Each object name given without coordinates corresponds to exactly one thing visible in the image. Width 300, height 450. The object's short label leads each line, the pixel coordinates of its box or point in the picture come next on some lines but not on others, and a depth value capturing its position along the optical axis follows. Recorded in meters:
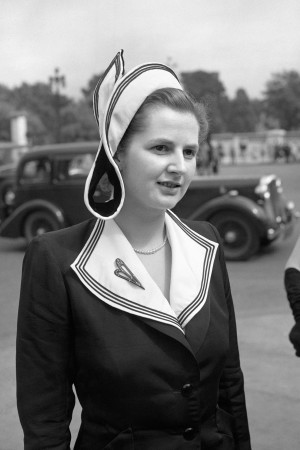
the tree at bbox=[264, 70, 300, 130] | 76.56
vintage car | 8.53
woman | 1.51
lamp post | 33.88
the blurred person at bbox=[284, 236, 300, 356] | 2.04
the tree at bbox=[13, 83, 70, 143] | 82.94
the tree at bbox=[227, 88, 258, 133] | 102.06
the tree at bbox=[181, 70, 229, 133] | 100.69
